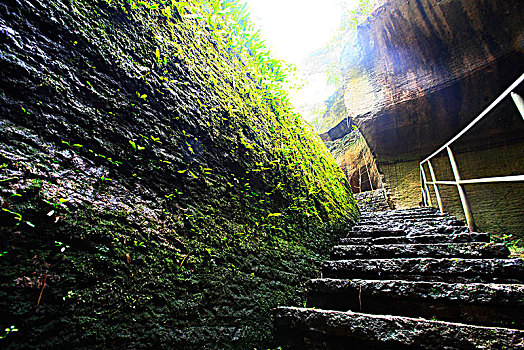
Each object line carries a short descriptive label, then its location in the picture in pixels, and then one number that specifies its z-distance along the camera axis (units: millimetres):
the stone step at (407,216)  3882
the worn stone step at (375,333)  1262
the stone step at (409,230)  2990
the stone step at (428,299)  1501
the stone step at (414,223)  3279
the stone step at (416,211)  4594
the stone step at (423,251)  2184
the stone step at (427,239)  2594
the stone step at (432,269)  1843
